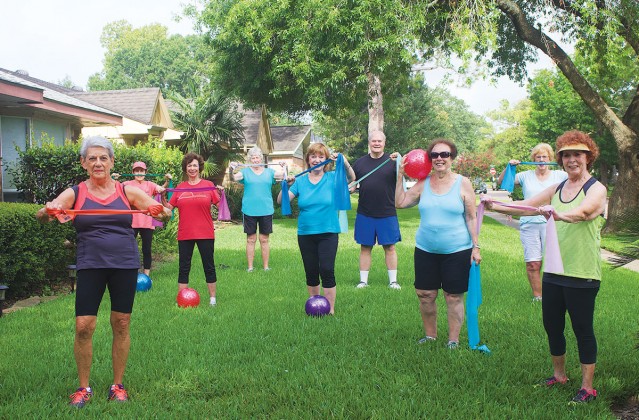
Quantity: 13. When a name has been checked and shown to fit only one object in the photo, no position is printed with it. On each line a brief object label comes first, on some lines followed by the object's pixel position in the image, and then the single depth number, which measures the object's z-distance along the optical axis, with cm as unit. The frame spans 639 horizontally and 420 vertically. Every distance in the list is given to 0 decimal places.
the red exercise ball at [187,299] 708
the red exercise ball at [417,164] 516
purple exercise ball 646
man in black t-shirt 806
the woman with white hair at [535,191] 679
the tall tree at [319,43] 1591
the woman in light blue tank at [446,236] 493
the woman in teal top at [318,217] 618
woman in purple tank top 391
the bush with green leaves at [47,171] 1024
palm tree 2316
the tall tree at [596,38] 1487
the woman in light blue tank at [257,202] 930
